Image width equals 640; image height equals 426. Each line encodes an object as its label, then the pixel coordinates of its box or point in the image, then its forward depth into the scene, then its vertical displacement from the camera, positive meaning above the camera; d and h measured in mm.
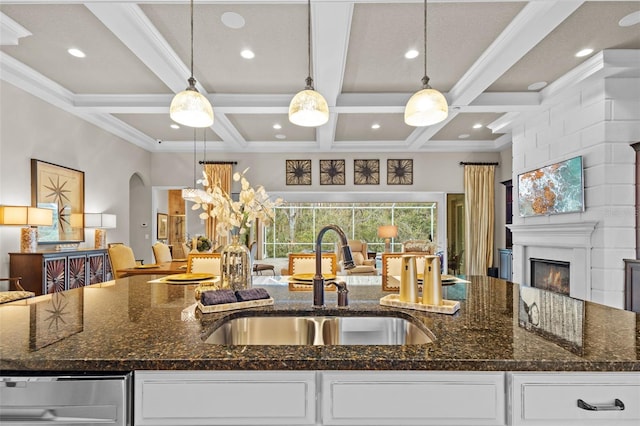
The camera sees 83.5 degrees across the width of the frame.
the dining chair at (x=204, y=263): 2844 -360
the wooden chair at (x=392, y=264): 2697 -353
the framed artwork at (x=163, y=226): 8891 -200
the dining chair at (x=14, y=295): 2965 -661
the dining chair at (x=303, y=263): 2941 -379
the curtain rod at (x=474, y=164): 6852 +1050
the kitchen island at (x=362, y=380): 873 -400
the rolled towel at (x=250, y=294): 1459 -317
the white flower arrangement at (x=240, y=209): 1639 +43
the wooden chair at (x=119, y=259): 3919 -457
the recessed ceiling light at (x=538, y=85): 4035 +1533
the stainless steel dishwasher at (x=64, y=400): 868 -443
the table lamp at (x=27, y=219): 3312 -15
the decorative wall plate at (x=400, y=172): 6953 +904
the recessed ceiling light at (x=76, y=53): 3309 +1545
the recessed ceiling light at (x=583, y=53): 3273 +1542
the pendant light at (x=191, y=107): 1878 +590
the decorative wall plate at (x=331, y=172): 6941 +898
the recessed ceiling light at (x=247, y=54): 3289 +1532
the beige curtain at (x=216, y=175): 6848 +827
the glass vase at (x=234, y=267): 1644 -225
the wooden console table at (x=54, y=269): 3658 -557
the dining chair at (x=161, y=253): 4969 -492
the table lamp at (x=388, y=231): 7312 -256
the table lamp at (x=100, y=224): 4820 -86
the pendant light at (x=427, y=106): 1972 +629
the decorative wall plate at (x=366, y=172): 6938 +900
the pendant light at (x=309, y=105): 1881 +597
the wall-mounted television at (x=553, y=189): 3760 +350
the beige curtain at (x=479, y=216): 6758 +52
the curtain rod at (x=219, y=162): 6895 +1079
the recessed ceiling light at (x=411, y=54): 3304 +1544
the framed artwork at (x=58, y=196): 4074 +259
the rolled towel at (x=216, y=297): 1366 -308
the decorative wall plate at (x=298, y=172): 6941 +896
